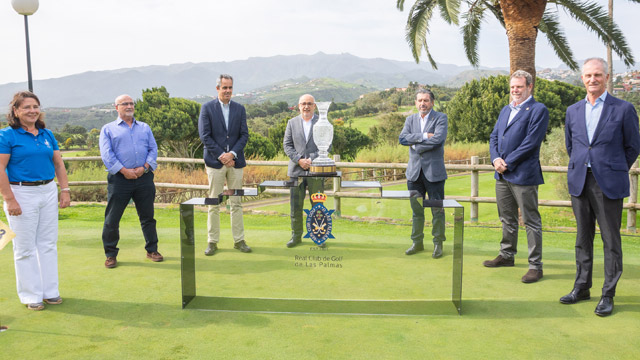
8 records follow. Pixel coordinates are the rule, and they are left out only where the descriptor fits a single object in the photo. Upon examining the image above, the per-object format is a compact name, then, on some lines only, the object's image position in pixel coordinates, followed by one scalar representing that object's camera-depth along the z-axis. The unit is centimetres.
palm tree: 821
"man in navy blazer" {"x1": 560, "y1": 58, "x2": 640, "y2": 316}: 370
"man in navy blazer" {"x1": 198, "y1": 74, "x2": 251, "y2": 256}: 522
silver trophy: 392
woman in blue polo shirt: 365
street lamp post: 738
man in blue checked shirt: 493
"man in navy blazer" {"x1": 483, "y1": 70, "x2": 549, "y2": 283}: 448
